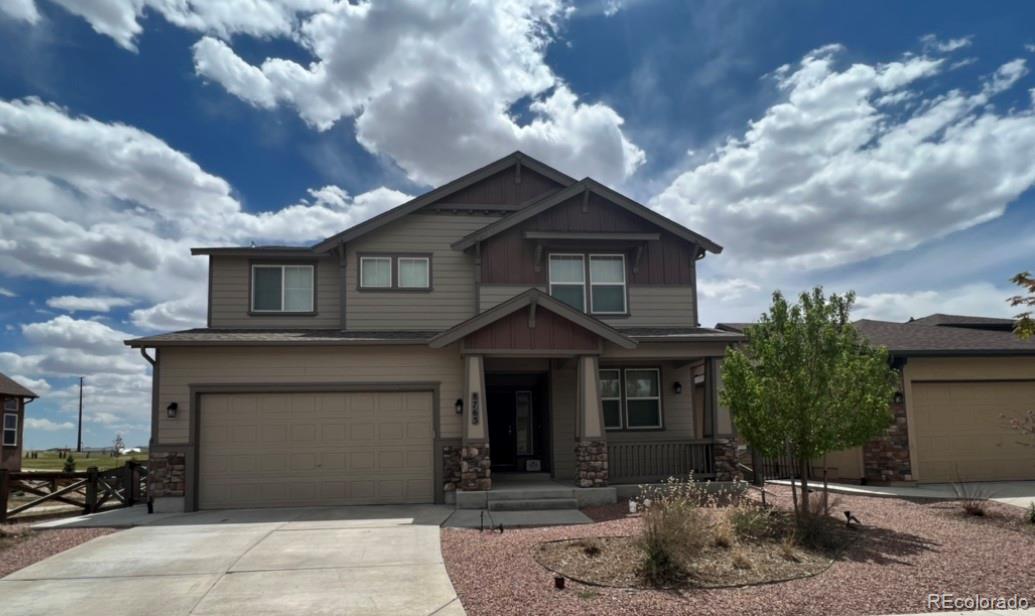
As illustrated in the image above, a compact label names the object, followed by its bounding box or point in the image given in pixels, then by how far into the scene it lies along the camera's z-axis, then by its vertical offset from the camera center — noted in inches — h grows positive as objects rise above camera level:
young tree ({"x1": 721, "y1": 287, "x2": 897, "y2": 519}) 392.8 +2.5
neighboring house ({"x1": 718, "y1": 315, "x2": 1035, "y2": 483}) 596.1 -26.0
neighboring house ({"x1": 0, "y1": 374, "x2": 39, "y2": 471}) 1020.5 -20.5
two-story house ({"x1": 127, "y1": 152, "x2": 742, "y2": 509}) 540.1 +31.5
